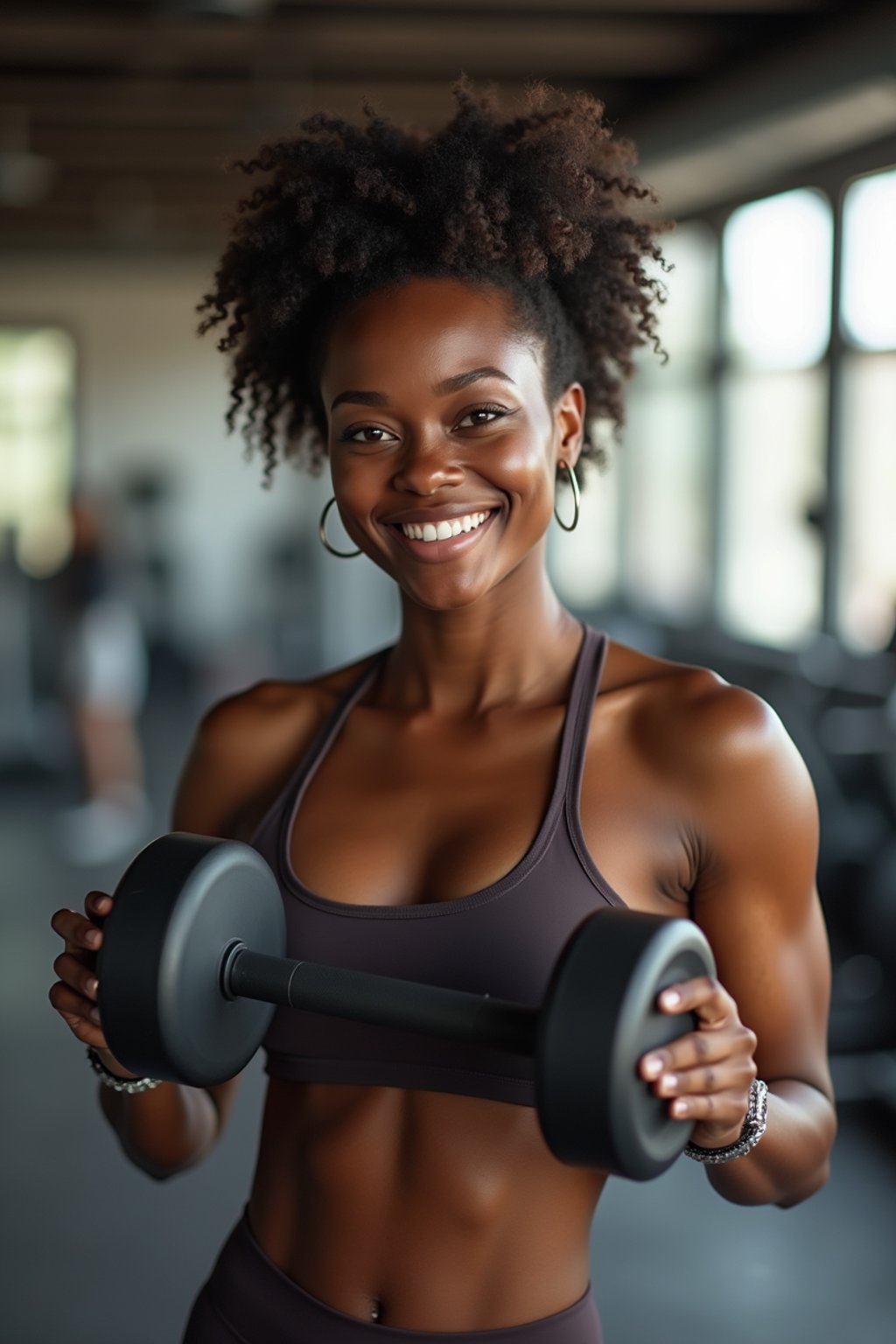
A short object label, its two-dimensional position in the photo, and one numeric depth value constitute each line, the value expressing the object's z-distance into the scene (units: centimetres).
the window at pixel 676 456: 609
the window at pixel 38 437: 900
